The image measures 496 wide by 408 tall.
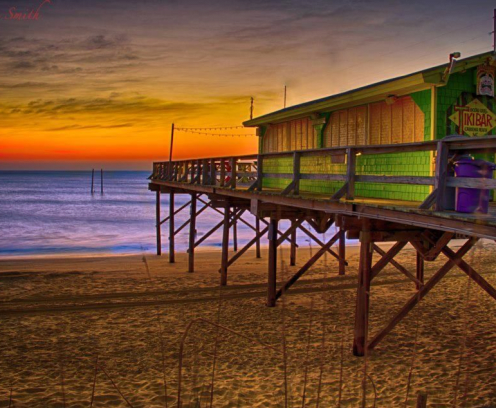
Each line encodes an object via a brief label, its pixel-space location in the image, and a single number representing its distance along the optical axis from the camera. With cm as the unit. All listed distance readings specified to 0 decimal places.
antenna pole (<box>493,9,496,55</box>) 990
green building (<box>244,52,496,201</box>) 962
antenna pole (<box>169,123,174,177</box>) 3389
